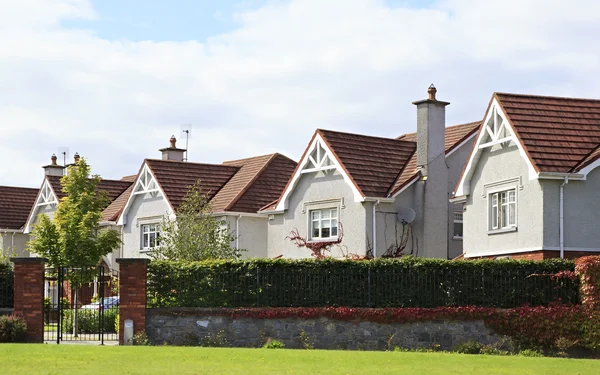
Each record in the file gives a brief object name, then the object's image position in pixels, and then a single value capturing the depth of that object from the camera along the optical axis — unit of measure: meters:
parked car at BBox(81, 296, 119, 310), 42.59
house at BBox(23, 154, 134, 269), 57.08
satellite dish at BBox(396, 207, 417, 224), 38.50
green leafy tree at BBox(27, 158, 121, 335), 39.53
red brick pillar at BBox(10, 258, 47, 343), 29.53
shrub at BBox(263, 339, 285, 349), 28.41
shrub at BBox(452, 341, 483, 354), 28.11
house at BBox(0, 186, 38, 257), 60.84
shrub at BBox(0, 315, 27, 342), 28.72
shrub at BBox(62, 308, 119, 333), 36.56
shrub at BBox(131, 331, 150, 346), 28.84
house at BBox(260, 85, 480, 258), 38.66
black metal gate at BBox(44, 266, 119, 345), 30.75
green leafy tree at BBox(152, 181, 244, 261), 38.66
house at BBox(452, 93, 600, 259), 32.41
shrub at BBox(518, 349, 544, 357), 27.92
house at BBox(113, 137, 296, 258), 46.09
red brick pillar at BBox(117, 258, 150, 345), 29.16
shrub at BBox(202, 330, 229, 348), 28.88
